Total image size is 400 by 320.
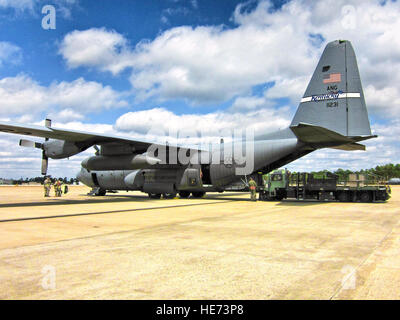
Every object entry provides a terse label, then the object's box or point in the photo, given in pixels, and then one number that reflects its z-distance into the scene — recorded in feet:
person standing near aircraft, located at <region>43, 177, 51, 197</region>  92.17
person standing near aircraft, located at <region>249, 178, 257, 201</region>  70.33
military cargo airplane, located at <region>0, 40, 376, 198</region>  55.88
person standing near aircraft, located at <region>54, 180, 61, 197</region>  94.73
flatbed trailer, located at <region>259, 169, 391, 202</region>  64.49
